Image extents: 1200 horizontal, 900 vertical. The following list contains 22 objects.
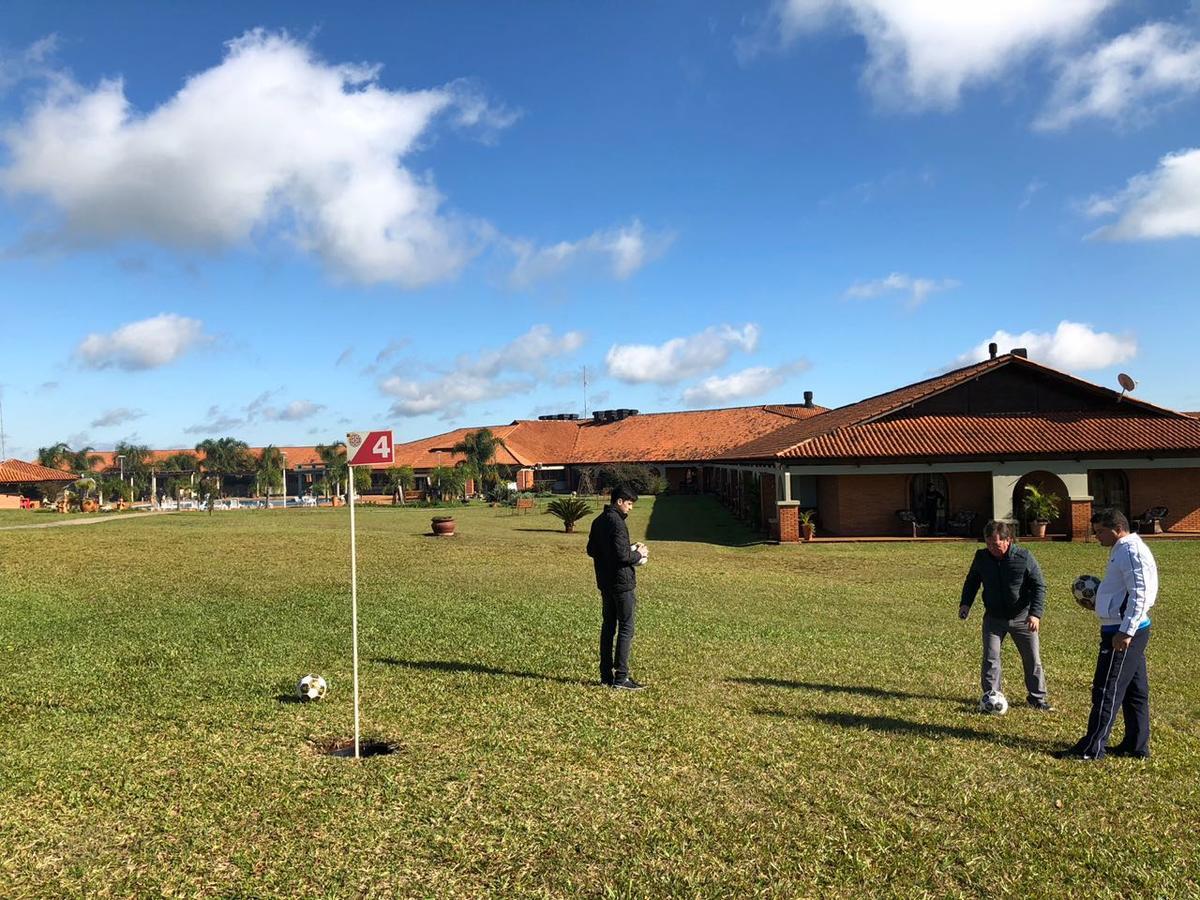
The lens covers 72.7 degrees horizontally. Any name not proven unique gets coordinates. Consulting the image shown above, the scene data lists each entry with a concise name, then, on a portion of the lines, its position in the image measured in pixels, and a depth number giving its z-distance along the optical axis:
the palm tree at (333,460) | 65.50
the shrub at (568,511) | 27.94
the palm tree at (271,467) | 69.89
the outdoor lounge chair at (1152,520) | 25.05
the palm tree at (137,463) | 74.25
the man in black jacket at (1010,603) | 6.92
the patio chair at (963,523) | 25.30
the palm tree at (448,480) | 55.34
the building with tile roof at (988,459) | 24.77
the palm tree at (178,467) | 81.44
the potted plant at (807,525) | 24.89
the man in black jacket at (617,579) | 7.82
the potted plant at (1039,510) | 24.55
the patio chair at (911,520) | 25.16
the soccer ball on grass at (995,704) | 6.98
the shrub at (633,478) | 55.47
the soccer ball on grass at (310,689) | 7.33
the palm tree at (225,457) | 76.00
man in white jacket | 5.64
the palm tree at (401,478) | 58.62
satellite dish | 27.04
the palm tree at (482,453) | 58.59
